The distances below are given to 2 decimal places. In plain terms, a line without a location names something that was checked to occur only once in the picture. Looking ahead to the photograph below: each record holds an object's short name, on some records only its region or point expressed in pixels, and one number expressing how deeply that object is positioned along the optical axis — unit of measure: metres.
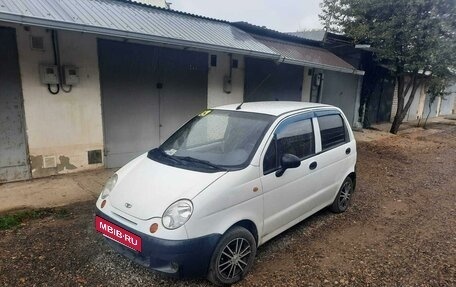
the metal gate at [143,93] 6.16
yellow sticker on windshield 4.15
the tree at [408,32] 10.68
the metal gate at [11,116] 4.96
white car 2.65
